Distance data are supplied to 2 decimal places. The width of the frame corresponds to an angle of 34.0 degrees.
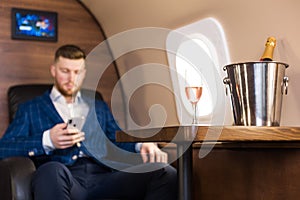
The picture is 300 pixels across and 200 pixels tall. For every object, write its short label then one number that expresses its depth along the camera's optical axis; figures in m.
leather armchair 2.16
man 2.26
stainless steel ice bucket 1.74
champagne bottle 1.93
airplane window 2.67
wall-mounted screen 3.44
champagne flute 2.00
